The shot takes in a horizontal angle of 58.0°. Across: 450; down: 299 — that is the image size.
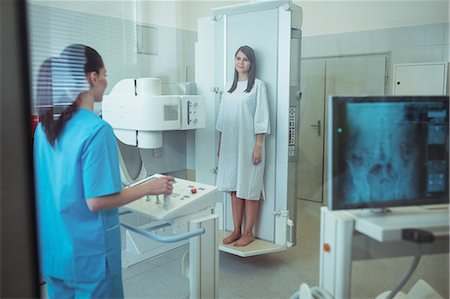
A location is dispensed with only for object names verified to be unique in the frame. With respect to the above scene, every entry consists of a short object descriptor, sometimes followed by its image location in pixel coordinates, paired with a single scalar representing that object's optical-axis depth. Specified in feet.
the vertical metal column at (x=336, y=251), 4.33
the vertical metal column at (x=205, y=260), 5.90
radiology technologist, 4.50
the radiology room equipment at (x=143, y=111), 6.59
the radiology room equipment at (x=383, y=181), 4.25
